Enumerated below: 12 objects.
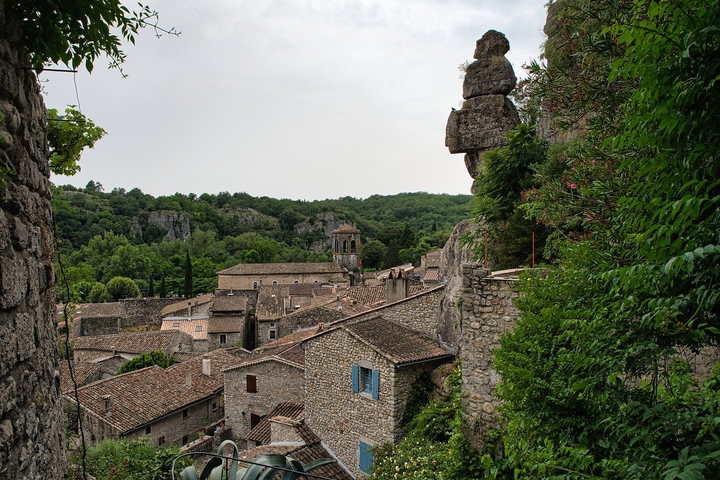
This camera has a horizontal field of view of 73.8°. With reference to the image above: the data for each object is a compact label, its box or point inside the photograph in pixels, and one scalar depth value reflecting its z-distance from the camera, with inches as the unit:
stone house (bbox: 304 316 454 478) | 496.7
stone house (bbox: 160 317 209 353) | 1385.3
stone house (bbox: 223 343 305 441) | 784.9
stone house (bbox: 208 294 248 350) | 1409.9
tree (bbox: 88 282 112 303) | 2292.1
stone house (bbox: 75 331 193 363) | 1277.1
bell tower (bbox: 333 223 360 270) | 3038.9
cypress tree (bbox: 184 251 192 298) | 2471.7
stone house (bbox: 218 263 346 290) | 2583.7
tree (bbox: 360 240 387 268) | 3368.6
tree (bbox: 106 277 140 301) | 2388.0
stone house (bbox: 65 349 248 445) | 744.3
